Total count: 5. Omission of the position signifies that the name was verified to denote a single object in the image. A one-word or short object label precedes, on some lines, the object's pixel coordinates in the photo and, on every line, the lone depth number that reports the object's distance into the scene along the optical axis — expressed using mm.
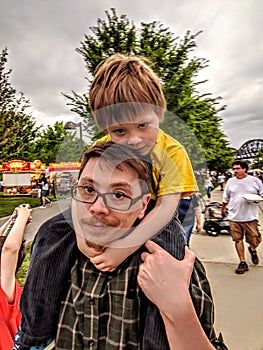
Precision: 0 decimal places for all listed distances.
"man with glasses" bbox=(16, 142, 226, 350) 679
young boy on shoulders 725
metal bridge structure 85431
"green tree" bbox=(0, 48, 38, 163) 13350
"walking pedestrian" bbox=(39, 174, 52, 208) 12023
